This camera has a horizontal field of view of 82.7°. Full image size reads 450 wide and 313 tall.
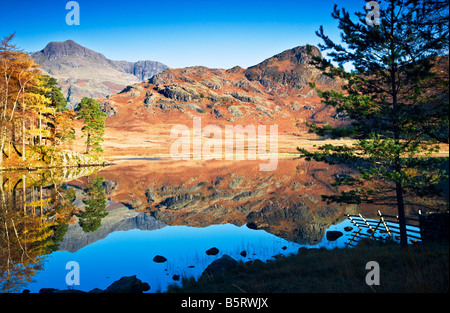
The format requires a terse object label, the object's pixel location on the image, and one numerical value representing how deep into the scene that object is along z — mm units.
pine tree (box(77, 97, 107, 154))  47906
